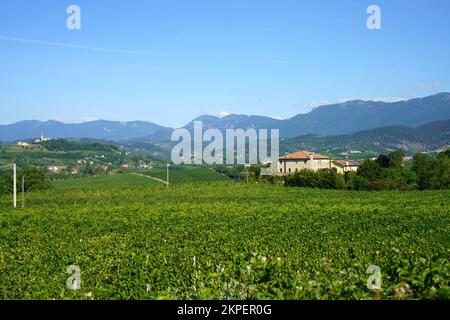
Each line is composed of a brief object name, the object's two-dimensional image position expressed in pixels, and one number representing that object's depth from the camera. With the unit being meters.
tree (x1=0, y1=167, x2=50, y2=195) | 70.62
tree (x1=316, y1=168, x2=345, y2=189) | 70.69
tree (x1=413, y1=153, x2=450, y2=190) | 67.12
